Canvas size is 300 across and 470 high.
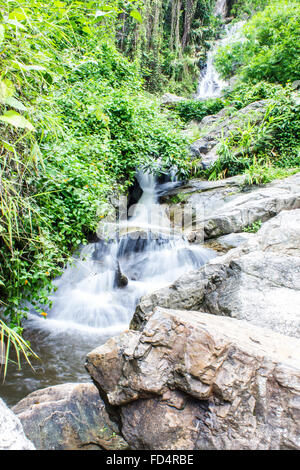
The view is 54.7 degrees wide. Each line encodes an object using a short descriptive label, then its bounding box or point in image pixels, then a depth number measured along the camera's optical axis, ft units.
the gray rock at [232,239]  20.01
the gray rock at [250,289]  8.77
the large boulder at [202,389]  4.96
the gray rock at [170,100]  53.09
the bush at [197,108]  50.24
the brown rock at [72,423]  6.66
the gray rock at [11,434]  4.25
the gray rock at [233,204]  21.33
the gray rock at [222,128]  33.35
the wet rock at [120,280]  17.20
